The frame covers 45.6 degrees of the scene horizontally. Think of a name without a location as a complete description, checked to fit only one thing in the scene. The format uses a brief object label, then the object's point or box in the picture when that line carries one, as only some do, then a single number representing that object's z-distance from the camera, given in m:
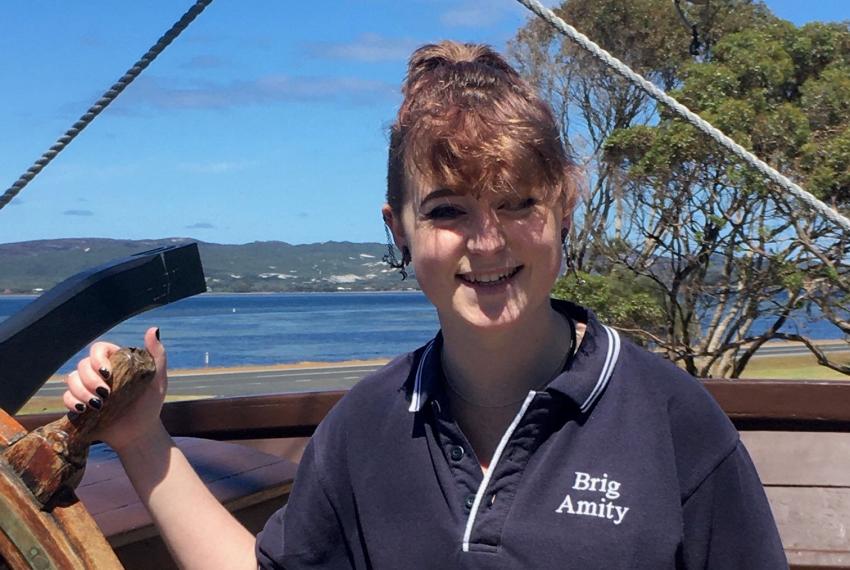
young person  1.18
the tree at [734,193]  11.06
